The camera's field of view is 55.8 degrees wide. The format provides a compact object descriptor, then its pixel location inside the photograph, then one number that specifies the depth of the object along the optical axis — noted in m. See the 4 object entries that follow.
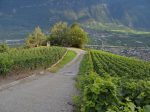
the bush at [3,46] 21.03
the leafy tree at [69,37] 30.98
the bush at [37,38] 30.08
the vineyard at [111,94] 3.48
